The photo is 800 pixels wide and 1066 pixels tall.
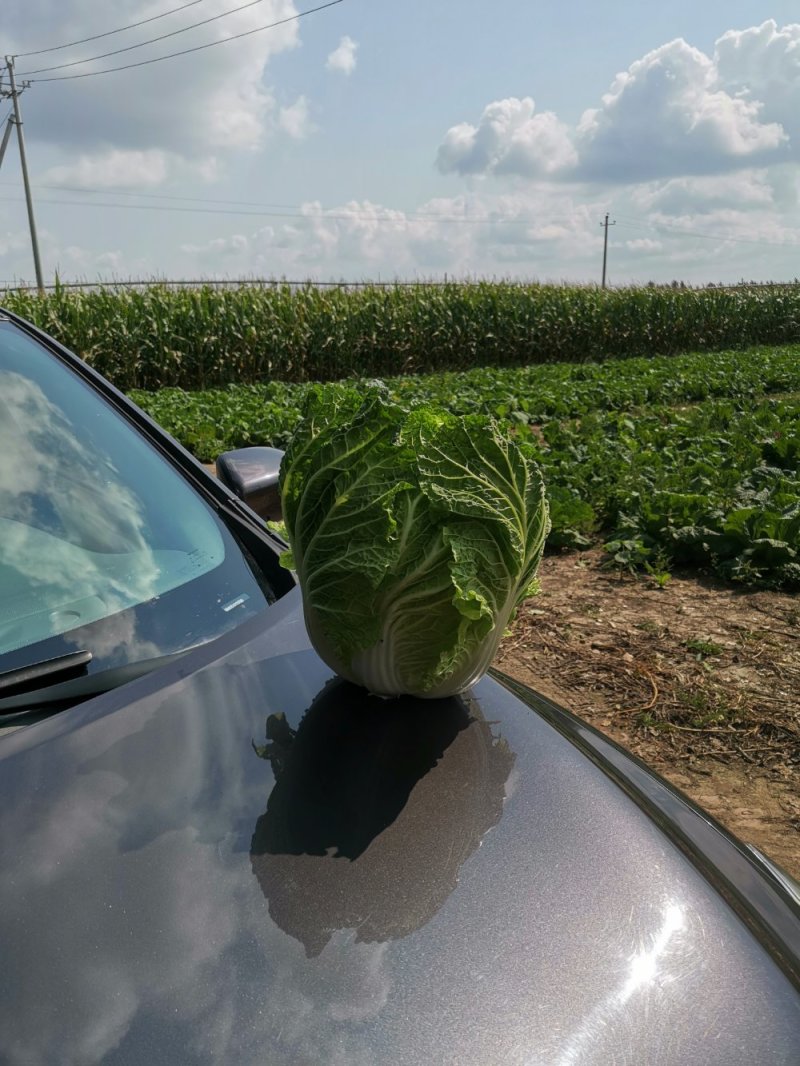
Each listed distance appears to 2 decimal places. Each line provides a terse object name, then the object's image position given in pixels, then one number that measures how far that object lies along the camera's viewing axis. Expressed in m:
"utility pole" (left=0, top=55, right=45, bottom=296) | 42.06
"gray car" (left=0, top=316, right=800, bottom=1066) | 0.97
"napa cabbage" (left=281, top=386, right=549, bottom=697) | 1.43
